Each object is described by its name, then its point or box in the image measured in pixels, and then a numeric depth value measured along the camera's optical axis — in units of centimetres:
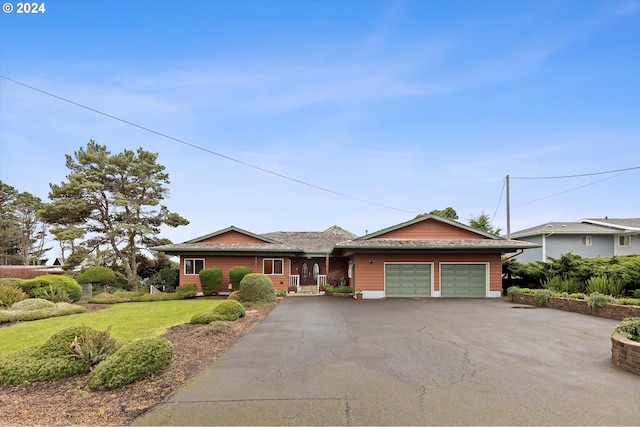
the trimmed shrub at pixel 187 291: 2092
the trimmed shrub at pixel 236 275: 2094
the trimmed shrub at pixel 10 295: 1585
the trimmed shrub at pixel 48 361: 570
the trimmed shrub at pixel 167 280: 2480
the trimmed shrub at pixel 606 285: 1397
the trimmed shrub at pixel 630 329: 659
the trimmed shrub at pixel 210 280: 2136
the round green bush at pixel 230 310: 1148
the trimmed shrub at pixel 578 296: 1413
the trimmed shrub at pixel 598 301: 1251
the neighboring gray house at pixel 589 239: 2634
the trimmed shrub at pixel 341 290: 2211
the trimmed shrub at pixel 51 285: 1792
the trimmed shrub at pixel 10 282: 1795
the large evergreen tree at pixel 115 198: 2589
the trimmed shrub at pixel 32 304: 1486
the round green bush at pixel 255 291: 1623
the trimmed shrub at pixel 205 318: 1073
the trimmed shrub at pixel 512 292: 1789
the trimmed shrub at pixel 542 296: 1548
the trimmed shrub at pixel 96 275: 2294
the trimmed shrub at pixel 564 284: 1595
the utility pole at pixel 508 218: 2305
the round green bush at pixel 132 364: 525
